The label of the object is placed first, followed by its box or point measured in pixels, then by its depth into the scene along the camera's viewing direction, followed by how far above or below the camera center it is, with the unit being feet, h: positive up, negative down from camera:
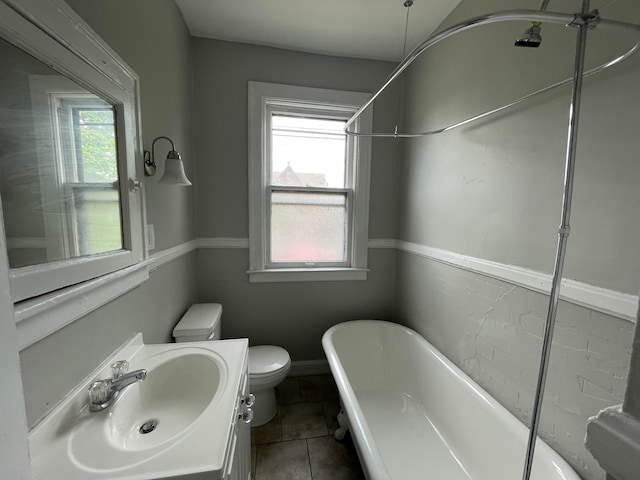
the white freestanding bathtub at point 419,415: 3.57 -3.67
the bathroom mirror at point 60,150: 1.96 +0.42
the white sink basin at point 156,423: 2.09 -2.05
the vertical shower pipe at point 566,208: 2.49 -0.01
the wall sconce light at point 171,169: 4.13 +0.47
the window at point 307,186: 6.94 +0.43
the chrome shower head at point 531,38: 2.85 +1.77
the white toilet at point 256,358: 5.15 -3.47
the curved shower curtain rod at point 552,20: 2.41 +1.69
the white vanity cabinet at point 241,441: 2.54 -2.72
